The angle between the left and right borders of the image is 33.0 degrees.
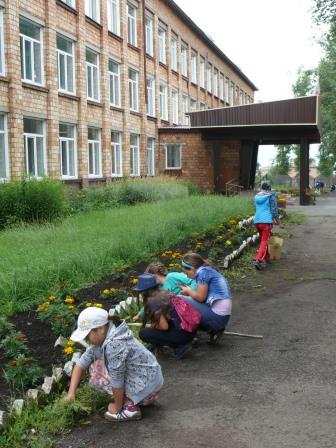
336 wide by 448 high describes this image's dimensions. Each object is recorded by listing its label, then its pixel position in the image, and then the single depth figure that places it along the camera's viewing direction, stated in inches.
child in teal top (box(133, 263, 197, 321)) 236.8
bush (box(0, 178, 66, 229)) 604.4
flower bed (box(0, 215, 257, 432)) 205.3
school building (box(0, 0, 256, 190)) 757.3
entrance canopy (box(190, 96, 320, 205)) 1117.1
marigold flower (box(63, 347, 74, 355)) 200.5
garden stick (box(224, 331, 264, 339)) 255.2
